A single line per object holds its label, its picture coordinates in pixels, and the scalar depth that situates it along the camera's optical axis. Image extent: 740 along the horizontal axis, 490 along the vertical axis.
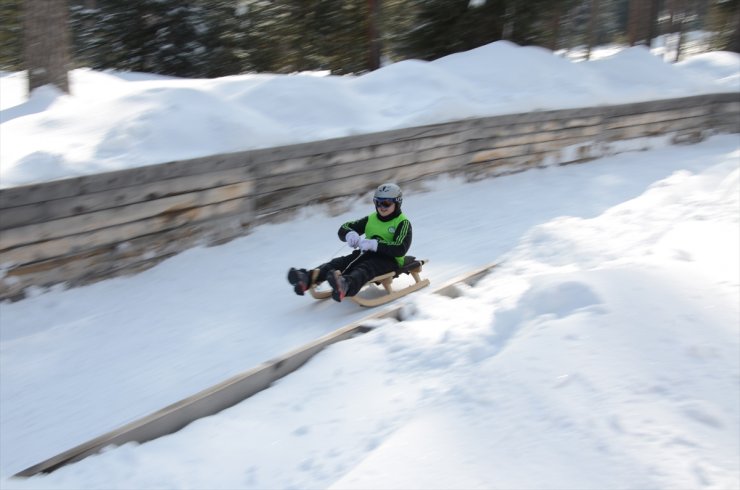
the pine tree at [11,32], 11.92
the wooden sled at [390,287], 5.12
